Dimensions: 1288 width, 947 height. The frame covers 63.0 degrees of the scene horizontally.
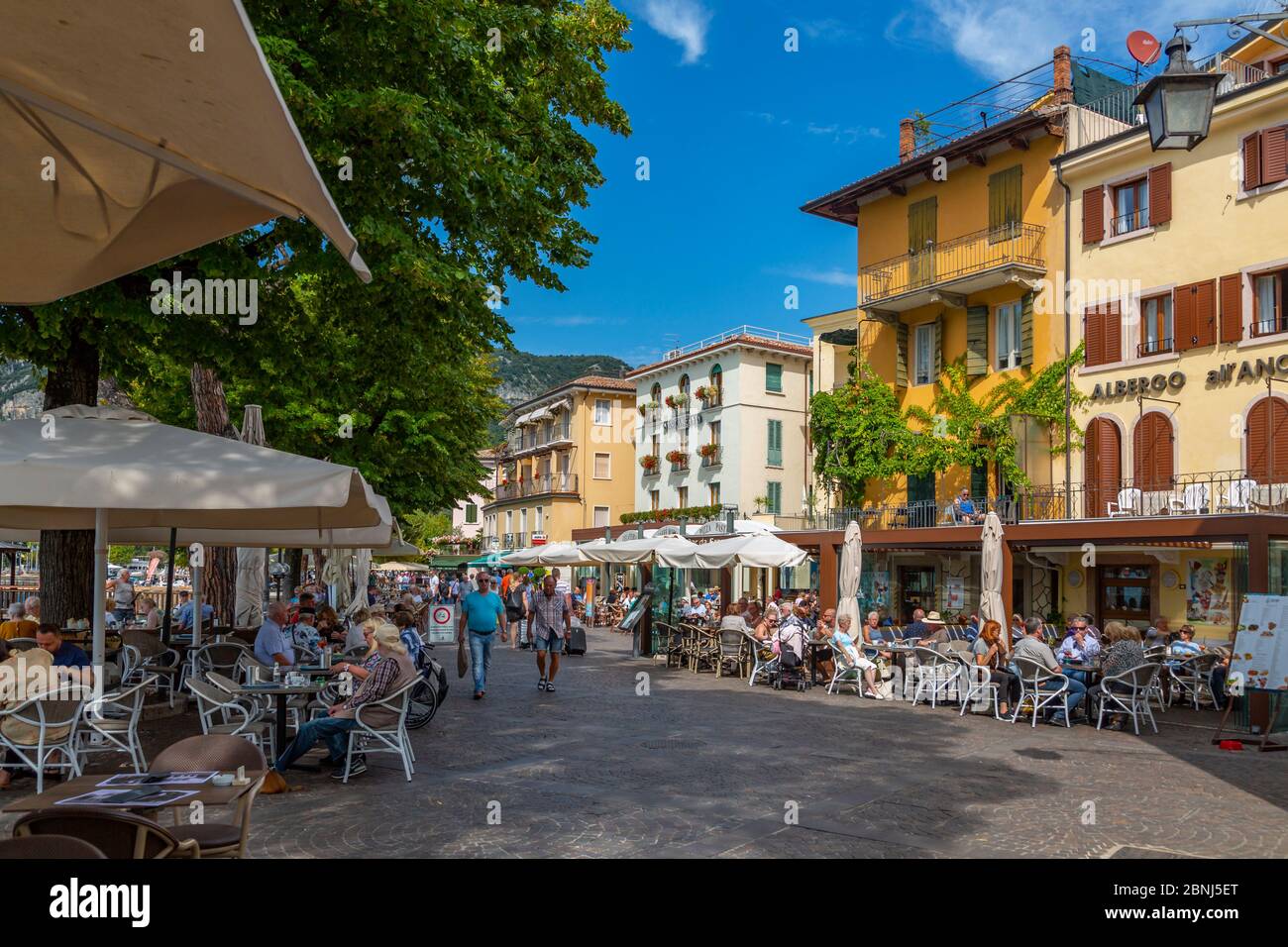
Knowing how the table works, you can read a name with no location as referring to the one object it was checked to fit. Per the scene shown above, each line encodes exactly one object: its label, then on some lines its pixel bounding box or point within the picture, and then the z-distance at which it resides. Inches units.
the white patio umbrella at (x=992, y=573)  667.4
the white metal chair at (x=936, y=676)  589.0
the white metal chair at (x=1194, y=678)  603.2
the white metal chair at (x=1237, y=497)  818.8
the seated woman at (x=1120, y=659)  517.0
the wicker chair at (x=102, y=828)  147.2
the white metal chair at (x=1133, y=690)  506.3
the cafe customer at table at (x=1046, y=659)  521.3
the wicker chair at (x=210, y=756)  203.3
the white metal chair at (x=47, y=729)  302.4
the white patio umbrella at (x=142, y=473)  275.6
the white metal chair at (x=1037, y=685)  519.2
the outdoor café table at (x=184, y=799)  175.0
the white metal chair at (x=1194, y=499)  852.6
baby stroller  661.3
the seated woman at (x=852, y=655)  637.9
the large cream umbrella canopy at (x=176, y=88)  81.4
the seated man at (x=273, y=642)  450.0
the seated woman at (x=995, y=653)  551.5
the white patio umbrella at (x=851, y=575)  743.1
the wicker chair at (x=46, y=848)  118.2
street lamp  274.5
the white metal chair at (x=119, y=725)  318.3
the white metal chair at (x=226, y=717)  339.0
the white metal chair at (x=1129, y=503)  906.7
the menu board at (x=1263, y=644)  459.2
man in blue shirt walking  584.4
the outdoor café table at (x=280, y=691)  339.6
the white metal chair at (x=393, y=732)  337.0
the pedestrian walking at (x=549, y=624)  625.9
